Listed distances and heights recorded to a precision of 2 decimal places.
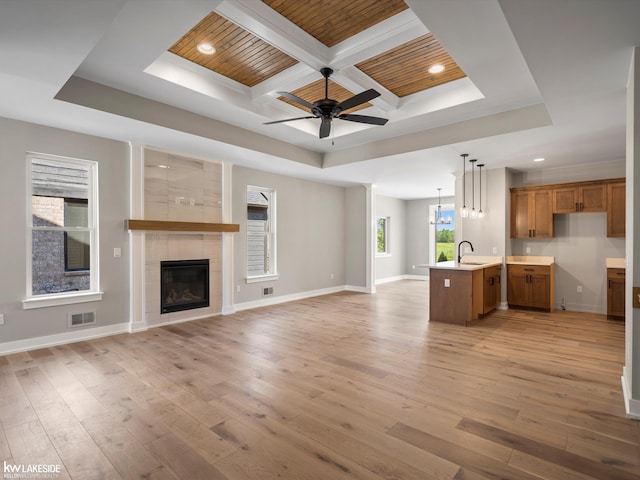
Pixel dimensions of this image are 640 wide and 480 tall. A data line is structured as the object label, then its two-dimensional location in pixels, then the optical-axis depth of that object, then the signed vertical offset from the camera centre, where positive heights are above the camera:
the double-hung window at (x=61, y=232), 4.26 +0.08
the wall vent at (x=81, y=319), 4.42 -1.09
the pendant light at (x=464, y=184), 5.55 +1.04
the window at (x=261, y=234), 6.81 +0.07
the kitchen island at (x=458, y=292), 5.09 -0.87
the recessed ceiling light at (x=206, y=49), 3.36 +1.92
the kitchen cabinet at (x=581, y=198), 5.77 +0.68
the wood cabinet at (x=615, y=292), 5.34 -0.88
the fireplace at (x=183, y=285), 5.39 -0.80
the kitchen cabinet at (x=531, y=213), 6.24 +0.45
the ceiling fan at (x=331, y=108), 3.18 +1.32
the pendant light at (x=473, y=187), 6.33 +0.98
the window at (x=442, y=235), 10.63 +0.05
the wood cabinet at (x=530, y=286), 5.99 -0.90
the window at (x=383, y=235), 10.56 +0.06
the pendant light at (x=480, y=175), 5.93 +1.21
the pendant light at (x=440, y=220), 10.63 +0.54
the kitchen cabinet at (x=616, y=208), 5.62 +0.48
